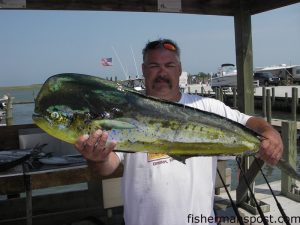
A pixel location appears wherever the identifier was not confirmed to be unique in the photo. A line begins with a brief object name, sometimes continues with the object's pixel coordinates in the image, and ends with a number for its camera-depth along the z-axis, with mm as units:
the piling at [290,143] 5031
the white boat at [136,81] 28575
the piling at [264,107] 15859
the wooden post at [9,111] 13293
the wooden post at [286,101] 23567
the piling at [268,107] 14082
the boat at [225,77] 43219
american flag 25312
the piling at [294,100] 13391
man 2150
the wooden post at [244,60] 4332
